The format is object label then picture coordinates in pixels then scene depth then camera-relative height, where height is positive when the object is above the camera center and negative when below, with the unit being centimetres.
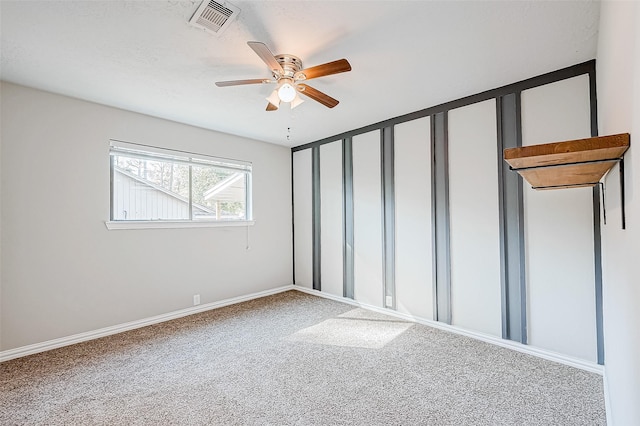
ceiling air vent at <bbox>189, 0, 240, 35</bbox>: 172 +125
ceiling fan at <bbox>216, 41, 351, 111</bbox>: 194 +102
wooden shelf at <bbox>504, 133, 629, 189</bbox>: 103 +22
